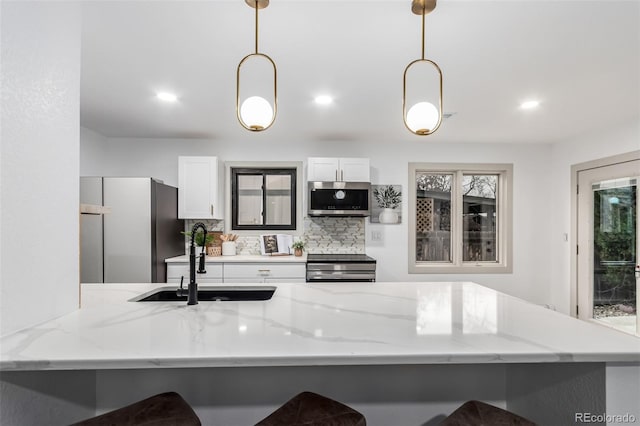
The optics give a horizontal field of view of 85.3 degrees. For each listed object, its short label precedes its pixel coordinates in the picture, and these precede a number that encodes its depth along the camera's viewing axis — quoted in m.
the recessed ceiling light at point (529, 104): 2.96
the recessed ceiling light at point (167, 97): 2.79
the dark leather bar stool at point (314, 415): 1.14
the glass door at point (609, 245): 3.47
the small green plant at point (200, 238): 3.77
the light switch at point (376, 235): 4.45
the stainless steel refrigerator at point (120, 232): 3.28
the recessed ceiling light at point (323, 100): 2.86
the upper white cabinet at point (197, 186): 4.07
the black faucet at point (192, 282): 1.59
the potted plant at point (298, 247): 4.20
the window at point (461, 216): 4.55
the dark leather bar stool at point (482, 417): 1.14
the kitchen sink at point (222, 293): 1.96
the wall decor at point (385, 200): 4.45
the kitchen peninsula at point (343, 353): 1.00
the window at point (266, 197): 4.44
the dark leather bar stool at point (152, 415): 1.10
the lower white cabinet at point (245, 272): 3.74
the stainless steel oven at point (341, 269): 3.71
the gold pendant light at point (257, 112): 1.60
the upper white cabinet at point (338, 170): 4.08
